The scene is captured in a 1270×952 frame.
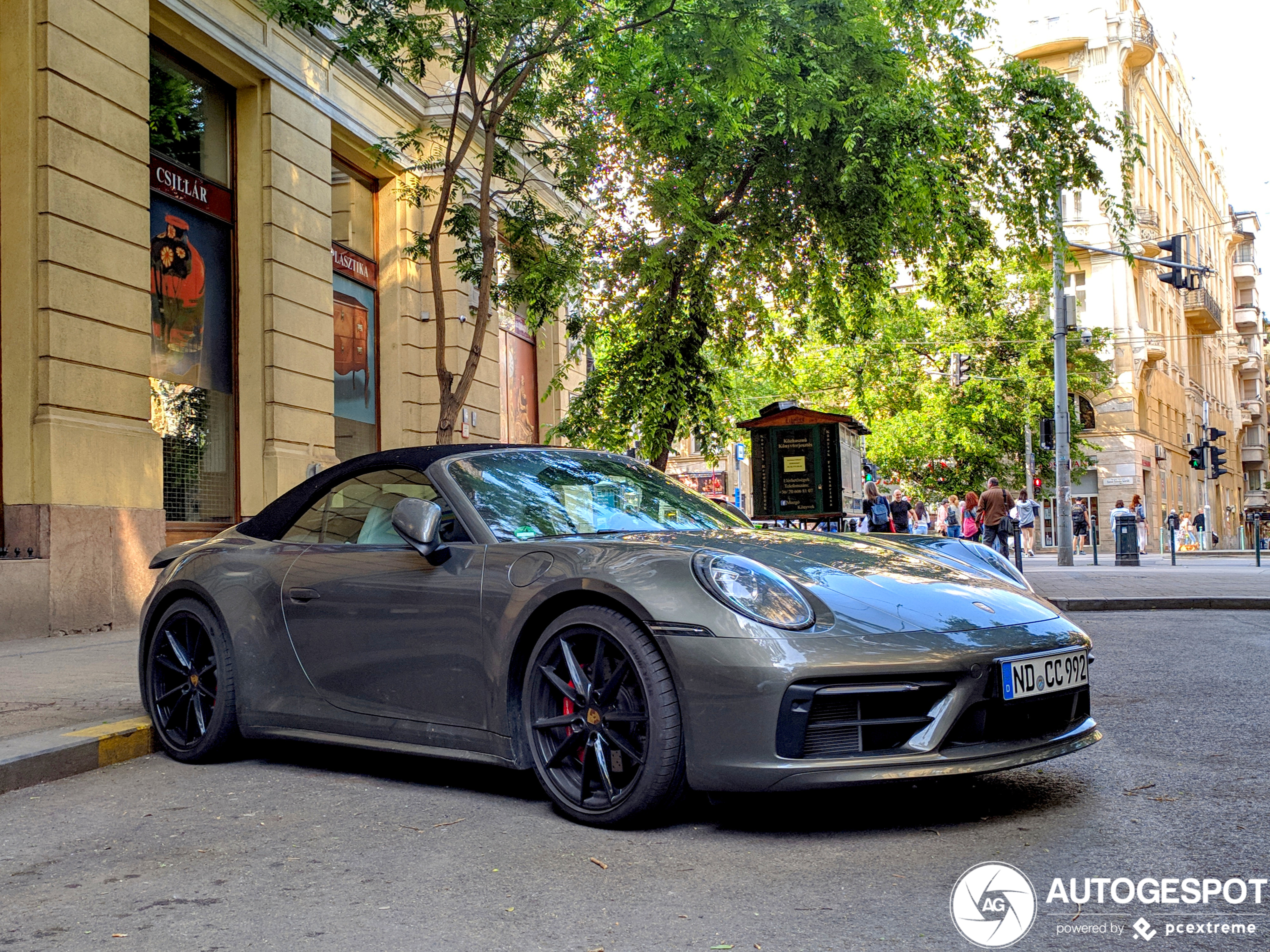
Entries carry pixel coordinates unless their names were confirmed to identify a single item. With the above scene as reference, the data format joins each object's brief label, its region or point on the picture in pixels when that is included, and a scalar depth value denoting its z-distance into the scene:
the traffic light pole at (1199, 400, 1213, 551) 44.72
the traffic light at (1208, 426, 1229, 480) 30.68
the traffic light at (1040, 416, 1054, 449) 26.20
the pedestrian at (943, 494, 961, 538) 34.28
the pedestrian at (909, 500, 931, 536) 41.91
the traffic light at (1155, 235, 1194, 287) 21.22
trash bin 23.45
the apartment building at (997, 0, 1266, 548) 47.16
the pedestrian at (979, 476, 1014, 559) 21.23
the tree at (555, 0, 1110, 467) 13.03
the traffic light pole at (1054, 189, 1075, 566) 23.17
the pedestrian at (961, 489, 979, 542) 23.75
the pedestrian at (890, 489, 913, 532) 26.19
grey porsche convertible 3.53
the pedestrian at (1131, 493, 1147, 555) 39.69
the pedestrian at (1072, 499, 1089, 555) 39.38
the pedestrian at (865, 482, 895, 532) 23.05
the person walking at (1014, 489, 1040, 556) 29.91
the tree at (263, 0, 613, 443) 10.27
